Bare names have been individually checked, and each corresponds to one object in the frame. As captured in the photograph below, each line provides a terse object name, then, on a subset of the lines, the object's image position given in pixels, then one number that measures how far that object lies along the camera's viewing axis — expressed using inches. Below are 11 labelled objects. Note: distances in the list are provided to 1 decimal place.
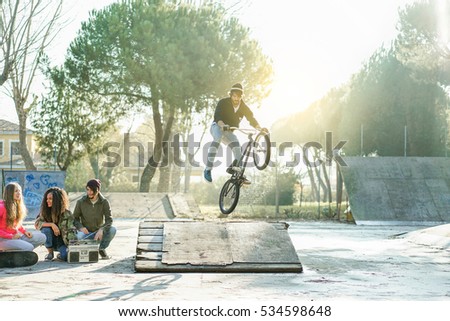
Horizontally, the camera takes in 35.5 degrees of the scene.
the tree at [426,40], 1135.6
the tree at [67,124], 1081.4
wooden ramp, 411.5
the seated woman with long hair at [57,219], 450.6
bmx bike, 420.2
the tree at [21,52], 914.0
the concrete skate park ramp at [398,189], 911.0
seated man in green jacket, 455.5
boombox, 442.0
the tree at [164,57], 1005.2
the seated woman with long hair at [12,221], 406.0
